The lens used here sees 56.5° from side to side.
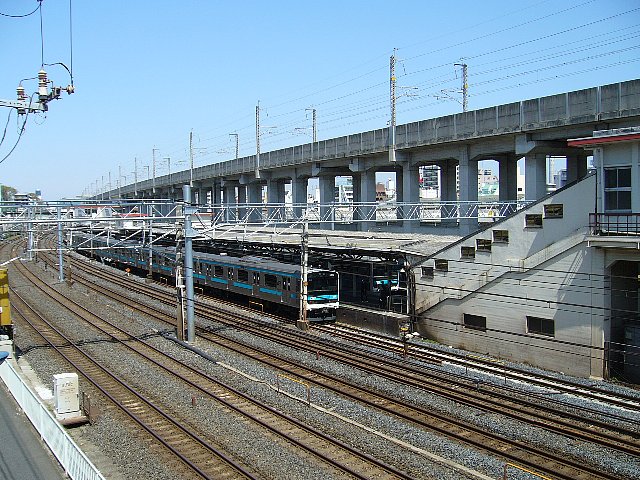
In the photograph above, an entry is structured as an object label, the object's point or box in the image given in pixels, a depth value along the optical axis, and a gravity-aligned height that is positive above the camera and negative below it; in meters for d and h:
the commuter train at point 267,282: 22.88 -2.72
